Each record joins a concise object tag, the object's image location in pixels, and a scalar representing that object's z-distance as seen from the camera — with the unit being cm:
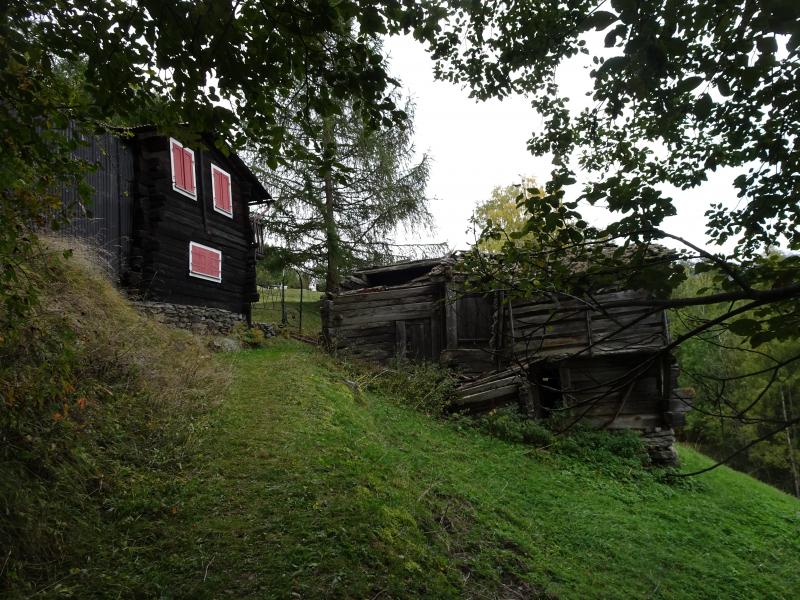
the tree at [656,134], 239
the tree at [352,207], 1962
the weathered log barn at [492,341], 1216
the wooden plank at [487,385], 1220
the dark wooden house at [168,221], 1266
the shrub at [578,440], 1084
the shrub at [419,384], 1194
